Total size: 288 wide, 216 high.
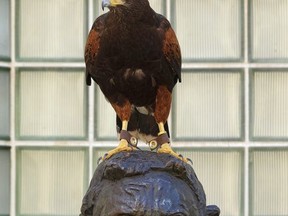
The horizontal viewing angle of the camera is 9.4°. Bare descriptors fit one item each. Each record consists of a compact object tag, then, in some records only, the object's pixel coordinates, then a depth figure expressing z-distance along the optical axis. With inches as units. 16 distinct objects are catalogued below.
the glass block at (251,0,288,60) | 513.0
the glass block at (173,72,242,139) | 506.4
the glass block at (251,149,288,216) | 507.9
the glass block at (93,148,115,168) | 505.5
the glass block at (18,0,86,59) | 516.5
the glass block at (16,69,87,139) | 510.9
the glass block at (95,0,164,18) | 511.8
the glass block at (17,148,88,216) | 510.6
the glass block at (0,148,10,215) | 512.4
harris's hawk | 264.9
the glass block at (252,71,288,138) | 509.7
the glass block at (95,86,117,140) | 505.5
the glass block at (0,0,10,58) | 515.9
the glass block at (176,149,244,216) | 505.2
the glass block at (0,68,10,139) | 513.6
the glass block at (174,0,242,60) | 511.8
